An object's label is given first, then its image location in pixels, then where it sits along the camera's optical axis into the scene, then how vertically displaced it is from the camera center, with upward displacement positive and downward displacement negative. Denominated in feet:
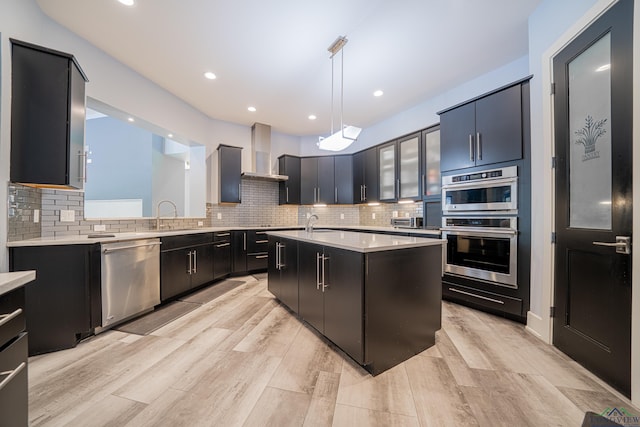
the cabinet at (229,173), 14.33 +2.58
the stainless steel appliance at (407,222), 12.02 -0.40
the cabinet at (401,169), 12.14 +2.55
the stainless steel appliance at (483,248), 7.88 -1.22
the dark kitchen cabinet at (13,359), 2.74 -1.79
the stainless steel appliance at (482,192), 7.88 +0.85
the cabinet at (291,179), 16.63 +2.54
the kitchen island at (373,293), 5.17 -1.97
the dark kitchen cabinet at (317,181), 16.71 +2.40
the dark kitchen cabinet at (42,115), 5.89 +2.59
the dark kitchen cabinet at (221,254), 12.47 -2.15
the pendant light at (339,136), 7.75 +2.64
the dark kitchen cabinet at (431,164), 10.98 +2.45
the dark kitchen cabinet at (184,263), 9.29 -2.13
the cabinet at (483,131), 7.84 +3.08
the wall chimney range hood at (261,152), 15.79 +4.24
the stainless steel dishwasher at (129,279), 7.06 -2.12
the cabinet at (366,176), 14.74 +2.53
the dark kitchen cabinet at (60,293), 5.99 -2.11
